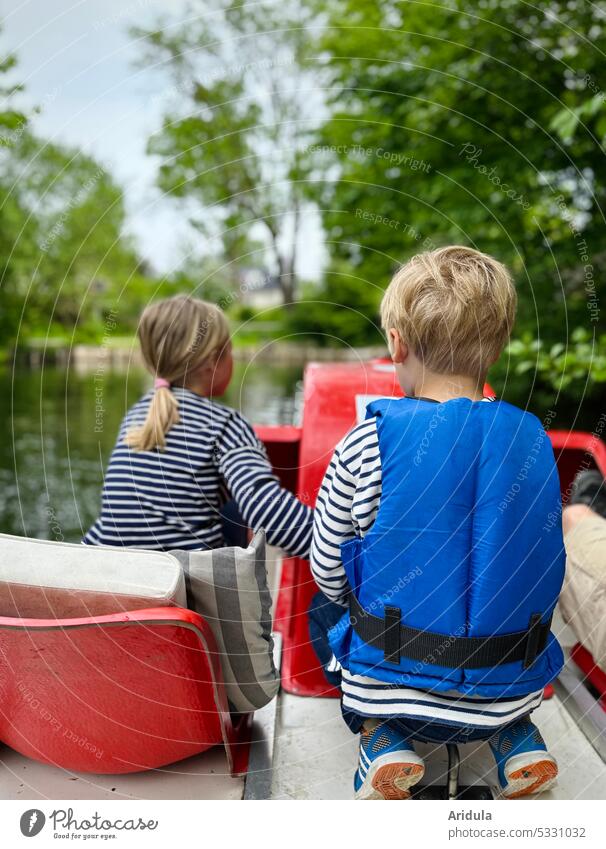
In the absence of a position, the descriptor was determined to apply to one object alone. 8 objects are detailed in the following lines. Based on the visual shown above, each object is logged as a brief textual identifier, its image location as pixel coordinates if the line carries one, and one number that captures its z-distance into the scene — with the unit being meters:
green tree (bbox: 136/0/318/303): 4.59
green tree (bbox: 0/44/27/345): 16.94
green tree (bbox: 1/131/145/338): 16.50
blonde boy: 1.59
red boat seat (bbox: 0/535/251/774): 1.60
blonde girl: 2.16
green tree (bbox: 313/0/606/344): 5.87
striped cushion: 1.75
